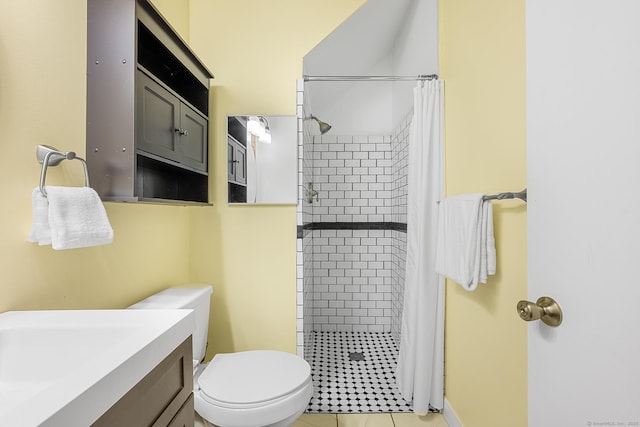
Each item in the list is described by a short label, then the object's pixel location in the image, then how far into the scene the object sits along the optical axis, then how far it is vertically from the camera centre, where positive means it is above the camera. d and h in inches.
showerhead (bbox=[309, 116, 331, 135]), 92.9 +27.7
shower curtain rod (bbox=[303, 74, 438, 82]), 69.5 +33.1
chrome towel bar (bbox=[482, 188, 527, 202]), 38.9 +2.6
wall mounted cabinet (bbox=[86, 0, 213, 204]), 44.8 +18.1
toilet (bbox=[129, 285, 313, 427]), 46.4 -28.6
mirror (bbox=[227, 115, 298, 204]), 73.1 +13.4
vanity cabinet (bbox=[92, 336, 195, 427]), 23.5 -17.0
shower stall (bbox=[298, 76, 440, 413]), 112.9 -8.7
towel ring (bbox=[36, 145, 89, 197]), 36.9 +7.3
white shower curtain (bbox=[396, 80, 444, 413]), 67.0 -11.2
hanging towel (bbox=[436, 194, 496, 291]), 46.8 -4.4
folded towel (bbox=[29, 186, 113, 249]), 34.9 -0.7
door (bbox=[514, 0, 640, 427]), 19.6 +0.6
